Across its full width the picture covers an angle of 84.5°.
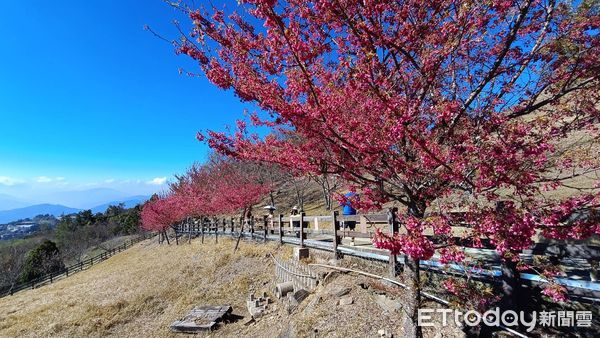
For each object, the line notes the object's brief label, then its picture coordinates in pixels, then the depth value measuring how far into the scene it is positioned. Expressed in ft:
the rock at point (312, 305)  25.14
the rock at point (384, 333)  18.38
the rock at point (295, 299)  28.60
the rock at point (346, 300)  23.03
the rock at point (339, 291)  24.20
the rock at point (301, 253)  34.38
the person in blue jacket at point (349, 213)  39.22
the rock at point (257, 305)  32.63
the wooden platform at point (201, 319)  32.04
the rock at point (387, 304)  20.11
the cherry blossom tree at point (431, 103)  10.09
